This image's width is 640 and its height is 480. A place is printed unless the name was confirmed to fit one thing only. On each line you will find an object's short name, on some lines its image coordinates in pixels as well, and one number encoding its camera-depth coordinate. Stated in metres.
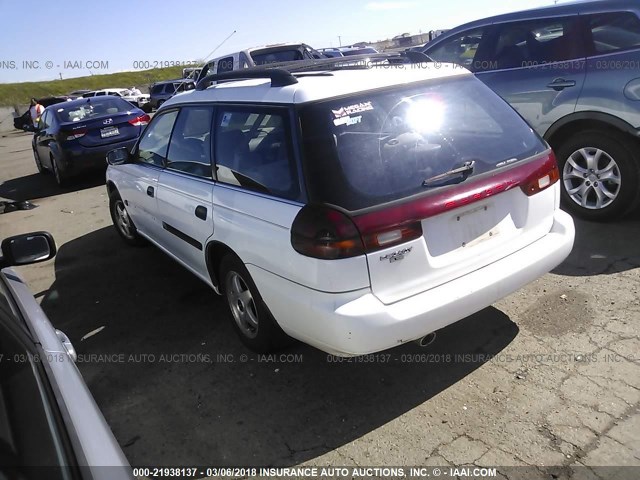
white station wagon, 2.52
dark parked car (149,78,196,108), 27.28
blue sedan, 9.49
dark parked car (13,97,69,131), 19.38
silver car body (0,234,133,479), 1.27
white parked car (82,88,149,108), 31.43
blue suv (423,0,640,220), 4.50
